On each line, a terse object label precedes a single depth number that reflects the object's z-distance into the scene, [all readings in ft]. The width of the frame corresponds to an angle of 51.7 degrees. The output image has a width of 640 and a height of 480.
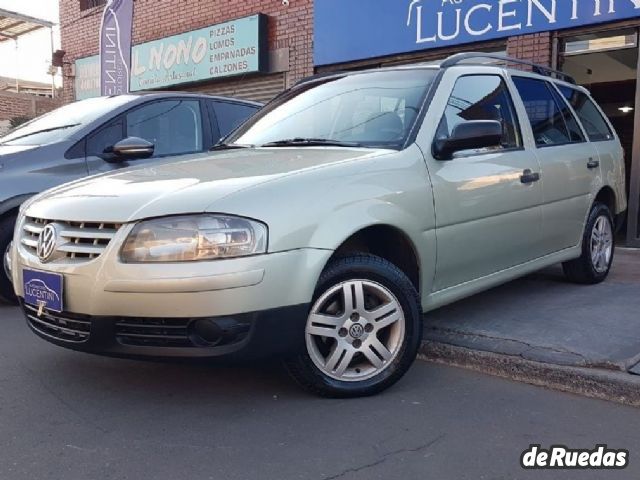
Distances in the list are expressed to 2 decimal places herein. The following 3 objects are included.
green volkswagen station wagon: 9.14
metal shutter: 36.50
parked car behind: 16.07
